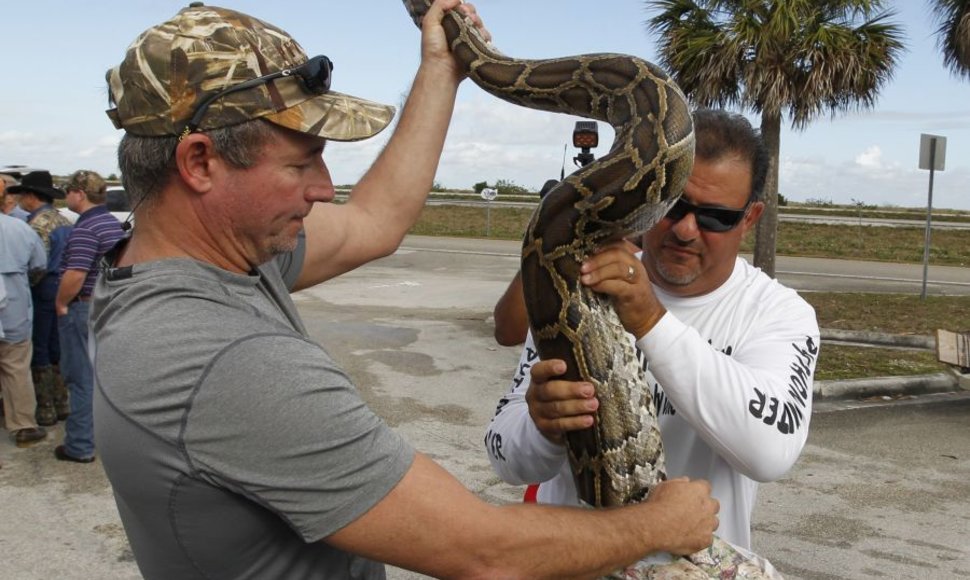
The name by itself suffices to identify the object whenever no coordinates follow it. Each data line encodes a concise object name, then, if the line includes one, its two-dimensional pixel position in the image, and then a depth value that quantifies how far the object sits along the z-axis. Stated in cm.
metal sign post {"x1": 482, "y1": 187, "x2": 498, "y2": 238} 2869
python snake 267
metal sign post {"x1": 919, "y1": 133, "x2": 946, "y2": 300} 1588
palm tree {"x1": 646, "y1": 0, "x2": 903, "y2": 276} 1488
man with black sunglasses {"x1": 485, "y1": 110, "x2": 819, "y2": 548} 263
